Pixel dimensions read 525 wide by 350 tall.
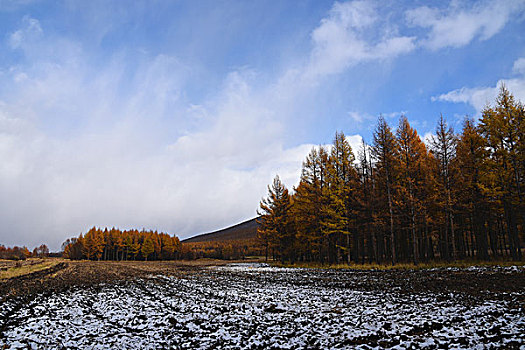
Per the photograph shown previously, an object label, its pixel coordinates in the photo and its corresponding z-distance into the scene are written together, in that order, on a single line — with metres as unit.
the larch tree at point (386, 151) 29.36
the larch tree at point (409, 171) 27.38
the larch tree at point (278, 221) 45.05
